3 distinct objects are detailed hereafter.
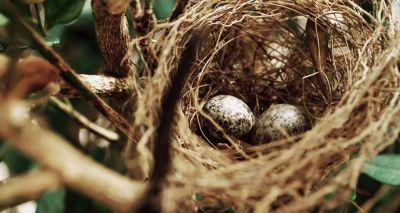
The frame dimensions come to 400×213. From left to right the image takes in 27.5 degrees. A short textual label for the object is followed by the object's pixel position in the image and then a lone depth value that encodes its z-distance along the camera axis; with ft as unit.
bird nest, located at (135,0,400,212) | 0.80
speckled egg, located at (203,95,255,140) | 1.08
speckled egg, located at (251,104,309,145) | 1.06
